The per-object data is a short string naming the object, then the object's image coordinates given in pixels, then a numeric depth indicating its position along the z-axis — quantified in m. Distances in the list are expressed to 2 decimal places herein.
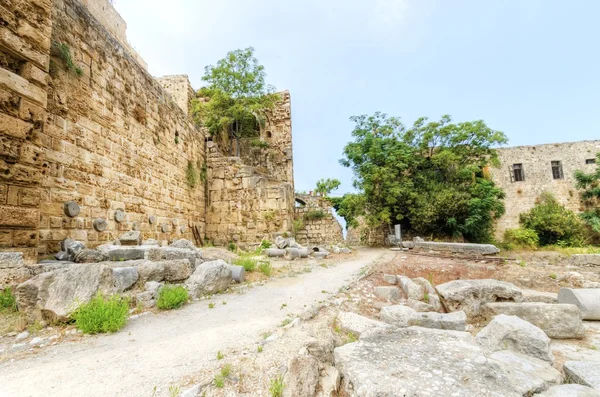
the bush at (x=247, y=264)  6.00
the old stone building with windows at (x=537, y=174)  18.83
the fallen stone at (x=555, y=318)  3.40
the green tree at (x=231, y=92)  15.67
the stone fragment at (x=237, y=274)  5.16
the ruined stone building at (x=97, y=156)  3.63
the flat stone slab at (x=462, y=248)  10.90
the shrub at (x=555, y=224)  16.75
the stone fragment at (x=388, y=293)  4.90
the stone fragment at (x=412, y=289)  4.84
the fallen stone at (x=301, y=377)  1.75
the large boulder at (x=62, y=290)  2.84
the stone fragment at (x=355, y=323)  2.83
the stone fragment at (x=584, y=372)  1.92
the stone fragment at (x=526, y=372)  1.90
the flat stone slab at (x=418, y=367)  1.64
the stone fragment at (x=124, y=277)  3.35
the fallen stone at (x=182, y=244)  6.96
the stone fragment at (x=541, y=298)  4.52
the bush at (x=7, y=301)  3.04
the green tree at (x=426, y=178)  15.92
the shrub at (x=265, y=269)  5.98
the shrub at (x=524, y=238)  16.86
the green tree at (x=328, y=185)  29.33
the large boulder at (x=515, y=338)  2.51
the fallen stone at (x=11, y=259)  3.24
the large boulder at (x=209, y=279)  4.20
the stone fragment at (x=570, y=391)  1.75
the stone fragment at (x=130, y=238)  5.88
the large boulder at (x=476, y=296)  4.19
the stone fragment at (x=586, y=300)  3.98
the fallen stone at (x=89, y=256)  4.39
